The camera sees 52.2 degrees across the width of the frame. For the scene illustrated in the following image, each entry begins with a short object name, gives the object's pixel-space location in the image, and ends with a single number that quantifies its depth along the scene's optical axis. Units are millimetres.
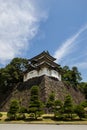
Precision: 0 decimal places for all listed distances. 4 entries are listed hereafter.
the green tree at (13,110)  11817
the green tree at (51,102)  13219
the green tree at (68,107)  11710
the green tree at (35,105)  11821
